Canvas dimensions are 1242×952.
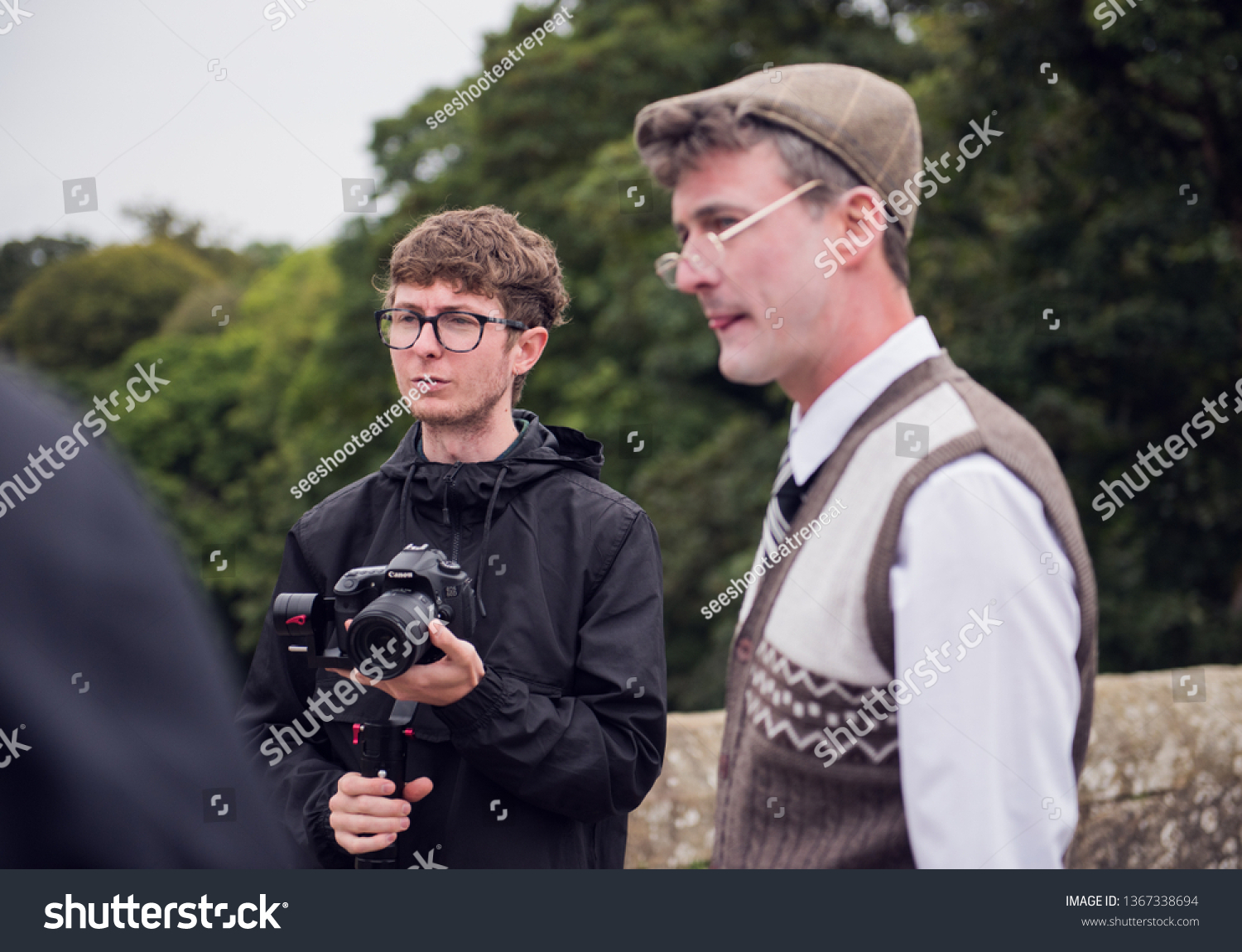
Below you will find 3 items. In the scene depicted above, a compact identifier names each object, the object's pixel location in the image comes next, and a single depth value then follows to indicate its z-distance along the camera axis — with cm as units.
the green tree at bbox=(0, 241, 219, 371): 3512
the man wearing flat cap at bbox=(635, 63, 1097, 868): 122
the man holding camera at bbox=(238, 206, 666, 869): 212
